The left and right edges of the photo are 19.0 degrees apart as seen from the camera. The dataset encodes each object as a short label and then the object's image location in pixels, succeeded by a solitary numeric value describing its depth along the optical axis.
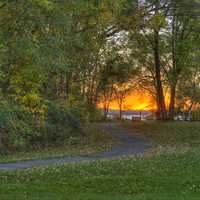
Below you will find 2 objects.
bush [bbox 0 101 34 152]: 15.06
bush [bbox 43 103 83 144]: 28.94
